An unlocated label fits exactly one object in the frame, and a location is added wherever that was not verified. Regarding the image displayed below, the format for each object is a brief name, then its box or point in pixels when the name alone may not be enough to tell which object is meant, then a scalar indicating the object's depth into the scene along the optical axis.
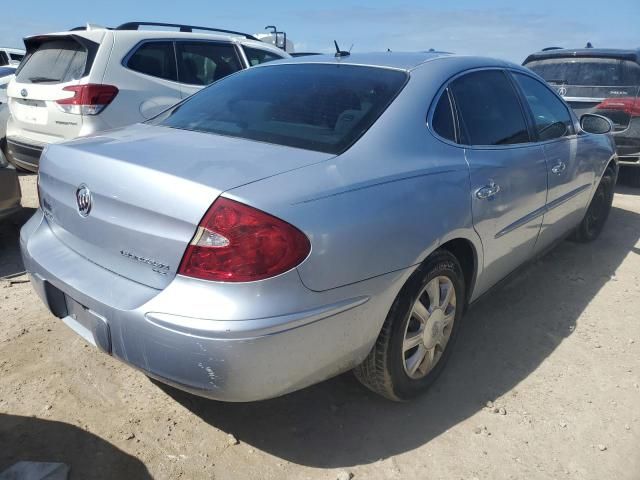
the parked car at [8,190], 3.98
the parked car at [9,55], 12.79
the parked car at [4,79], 7.09
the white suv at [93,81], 4.91
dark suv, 6.59
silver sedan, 1.71
